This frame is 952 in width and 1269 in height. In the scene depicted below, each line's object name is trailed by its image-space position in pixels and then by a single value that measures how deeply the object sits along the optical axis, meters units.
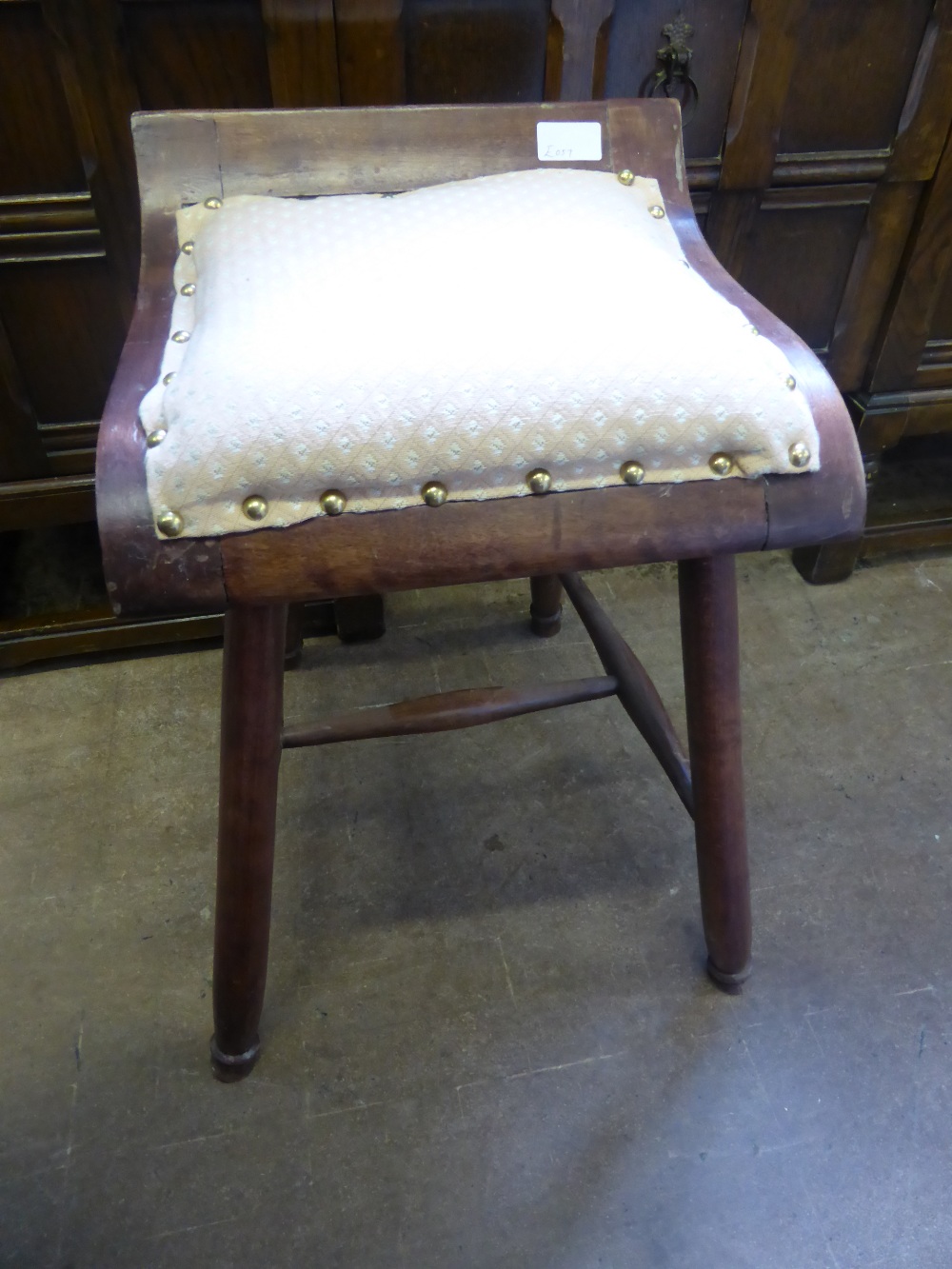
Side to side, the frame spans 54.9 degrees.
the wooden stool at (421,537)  0.46
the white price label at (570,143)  0.66
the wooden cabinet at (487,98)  0.74
